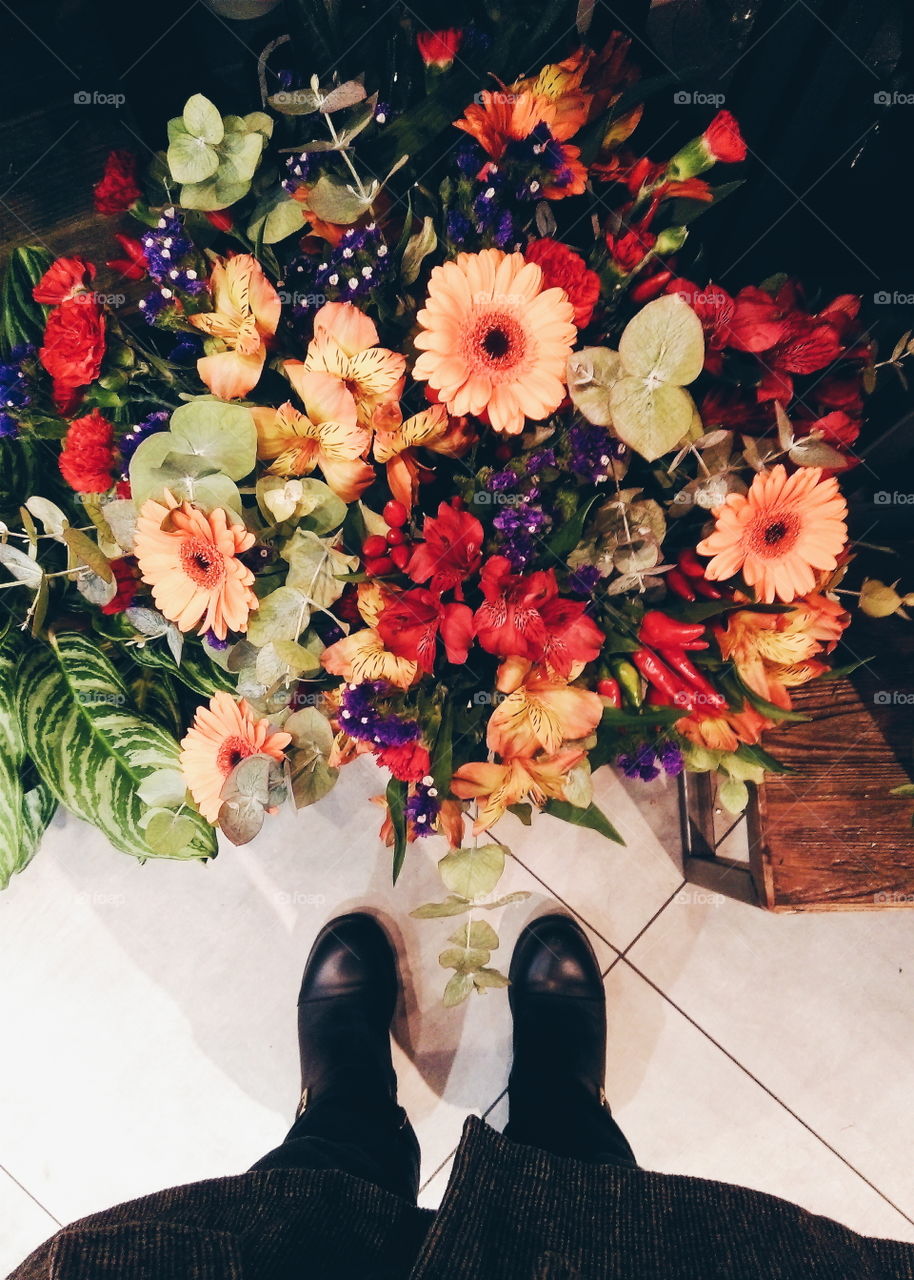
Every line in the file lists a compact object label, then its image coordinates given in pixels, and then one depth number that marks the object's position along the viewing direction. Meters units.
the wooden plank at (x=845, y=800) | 1.01
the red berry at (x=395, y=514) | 0.65
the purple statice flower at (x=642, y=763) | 0.80
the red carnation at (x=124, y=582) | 0.74
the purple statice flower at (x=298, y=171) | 0.69
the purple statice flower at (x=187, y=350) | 0.75
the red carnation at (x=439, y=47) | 0.68
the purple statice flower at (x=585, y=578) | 0.70
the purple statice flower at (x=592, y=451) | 0.68
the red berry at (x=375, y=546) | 0.68
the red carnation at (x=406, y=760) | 0.69
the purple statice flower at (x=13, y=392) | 0.75
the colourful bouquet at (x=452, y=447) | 0.63
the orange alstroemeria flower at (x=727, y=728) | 0.75
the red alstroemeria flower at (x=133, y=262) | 0.73
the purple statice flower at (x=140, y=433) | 0.69
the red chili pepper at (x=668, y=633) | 0.69
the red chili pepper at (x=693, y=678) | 0.72
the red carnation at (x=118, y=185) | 0.71
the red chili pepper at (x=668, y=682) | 0.73
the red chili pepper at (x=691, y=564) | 0.71
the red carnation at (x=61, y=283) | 0.71
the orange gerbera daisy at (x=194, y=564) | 0.63
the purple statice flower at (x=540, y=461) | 0.69
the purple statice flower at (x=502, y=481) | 0.68
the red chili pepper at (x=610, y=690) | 0.74
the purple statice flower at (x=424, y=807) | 0.73
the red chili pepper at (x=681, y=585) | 0.73
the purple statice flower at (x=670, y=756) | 0.79
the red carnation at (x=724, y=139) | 0.63
